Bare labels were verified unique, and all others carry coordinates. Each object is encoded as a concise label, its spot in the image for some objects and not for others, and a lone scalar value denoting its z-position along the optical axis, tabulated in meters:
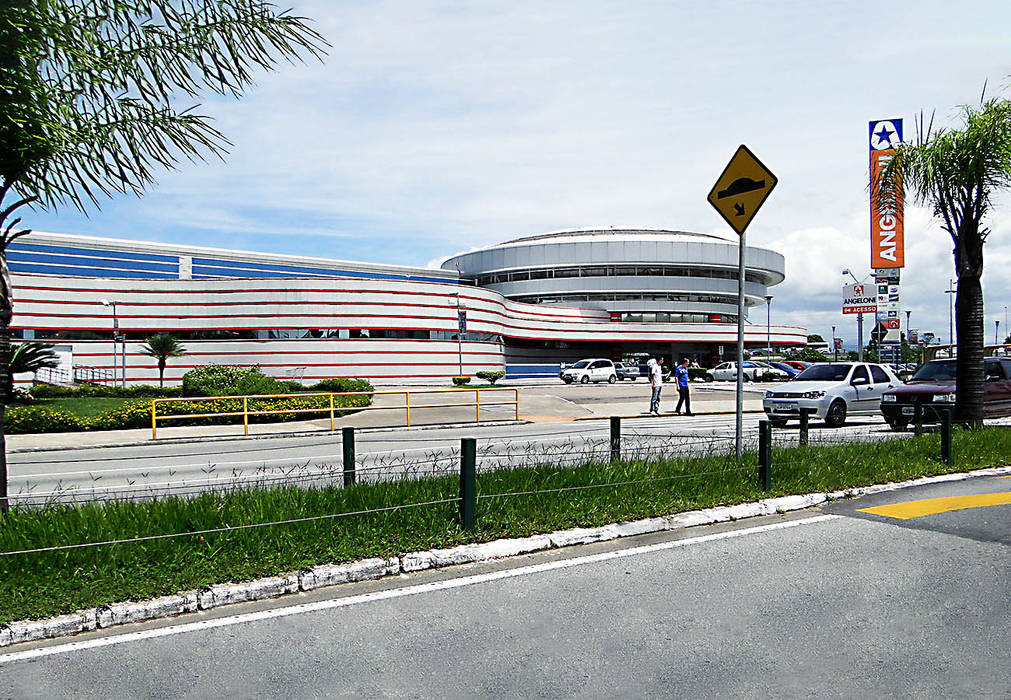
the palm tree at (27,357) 30.19
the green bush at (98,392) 35.88
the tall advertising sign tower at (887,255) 39.50
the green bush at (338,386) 33.58
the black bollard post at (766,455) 8.92
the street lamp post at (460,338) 45.47
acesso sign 41.06
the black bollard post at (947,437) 11.34
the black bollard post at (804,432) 11.10
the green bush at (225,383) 28.75
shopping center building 49.81
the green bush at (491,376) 51.57
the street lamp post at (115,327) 49.41
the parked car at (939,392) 18.50
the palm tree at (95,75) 5.11
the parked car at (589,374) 55.69
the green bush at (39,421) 20.16
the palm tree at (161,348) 46.25
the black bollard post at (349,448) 7.94
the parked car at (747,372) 52.51
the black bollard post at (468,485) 6.89
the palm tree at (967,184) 13.16
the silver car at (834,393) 20.84
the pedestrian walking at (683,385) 26.23
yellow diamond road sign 8.81
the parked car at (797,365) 57.76
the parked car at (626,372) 61.53
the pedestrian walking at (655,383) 26.52
